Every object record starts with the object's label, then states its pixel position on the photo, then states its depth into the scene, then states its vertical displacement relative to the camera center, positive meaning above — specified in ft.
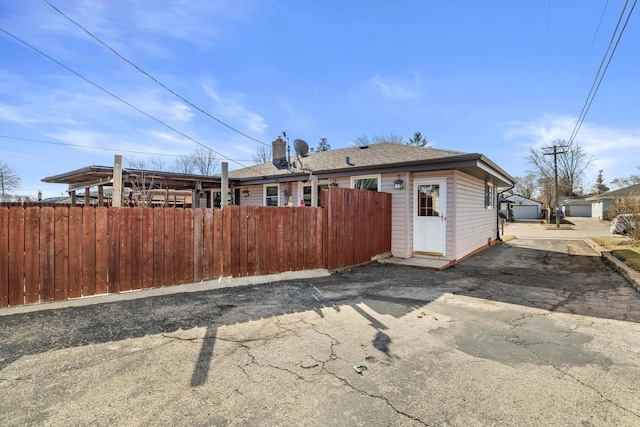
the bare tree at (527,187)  167.65 +14.90
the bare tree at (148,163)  99.35 +18.05
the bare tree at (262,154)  112.11 +22.90
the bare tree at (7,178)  112.47 +13.65
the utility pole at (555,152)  93.99 +20.04
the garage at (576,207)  148.77 +2.68
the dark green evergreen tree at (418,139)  121.29 +30.42
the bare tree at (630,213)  36.06 -0.15
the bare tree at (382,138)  115.14 +29.71
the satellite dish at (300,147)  31.63 +7.12
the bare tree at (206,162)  113.57 +20.04
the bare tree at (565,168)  136.46 +22.16
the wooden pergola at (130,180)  22.67 +3.65
